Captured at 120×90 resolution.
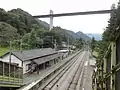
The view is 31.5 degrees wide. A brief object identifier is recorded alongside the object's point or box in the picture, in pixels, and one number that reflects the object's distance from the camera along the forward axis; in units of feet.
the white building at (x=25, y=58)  67.97
